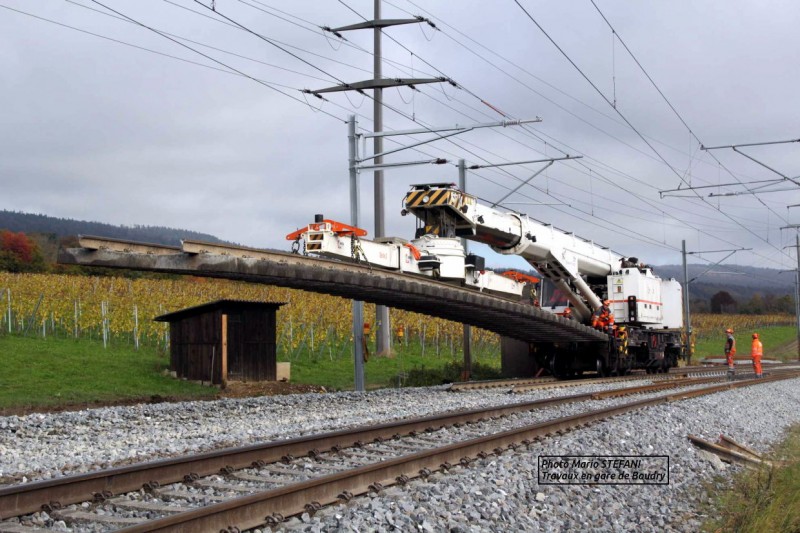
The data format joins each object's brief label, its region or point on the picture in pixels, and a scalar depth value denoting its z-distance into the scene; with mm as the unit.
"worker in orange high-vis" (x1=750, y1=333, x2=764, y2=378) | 26250
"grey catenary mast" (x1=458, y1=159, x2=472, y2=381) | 24328
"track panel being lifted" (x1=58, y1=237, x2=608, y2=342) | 11562
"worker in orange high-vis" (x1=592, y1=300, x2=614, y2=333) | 24633
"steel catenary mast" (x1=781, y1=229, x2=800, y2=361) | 57875
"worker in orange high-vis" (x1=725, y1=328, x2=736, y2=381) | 25598
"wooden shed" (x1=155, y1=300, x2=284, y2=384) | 22406
